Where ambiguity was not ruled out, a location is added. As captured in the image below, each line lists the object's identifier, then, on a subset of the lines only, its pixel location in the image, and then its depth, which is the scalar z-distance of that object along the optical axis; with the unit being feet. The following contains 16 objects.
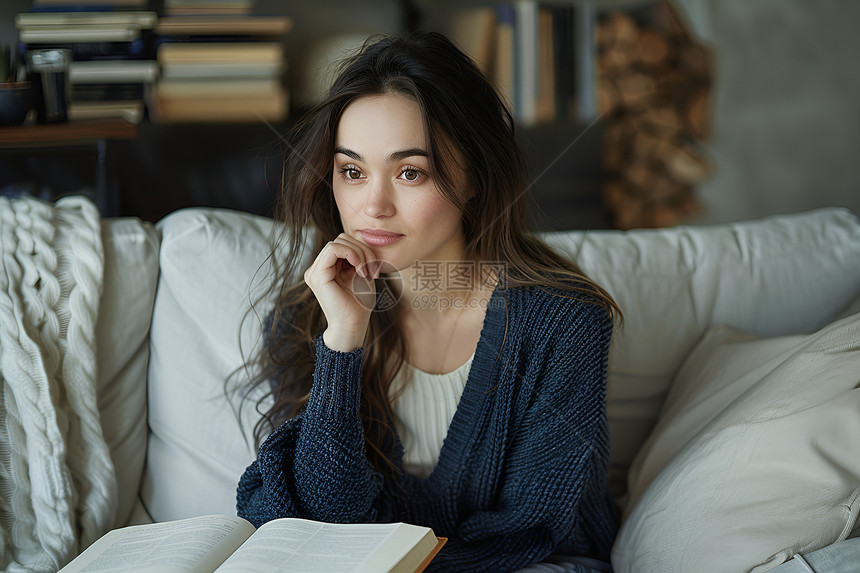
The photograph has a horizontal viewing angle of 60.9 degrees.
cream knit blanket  3.52
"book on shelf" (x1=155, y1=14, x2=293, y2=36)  6.00
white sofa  3.09
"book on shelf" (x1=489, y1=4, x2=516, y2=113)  7.05
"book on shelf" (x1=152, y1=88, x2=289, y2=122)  6.23
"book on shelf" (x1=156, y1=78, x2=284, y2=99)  6.16
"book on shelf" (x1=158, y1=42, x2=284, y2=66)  6.06
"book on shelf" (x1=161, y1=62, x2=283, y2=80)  6.15
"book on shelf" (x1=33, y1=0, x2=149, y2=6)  5.80
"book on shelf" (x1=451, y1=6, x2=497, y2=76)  7.11
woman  3.36
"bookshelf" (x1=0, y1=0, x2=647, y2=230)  6.42
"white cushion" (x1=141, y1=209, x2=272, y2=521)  4.00
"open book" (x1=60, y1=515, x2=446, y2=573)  2.61
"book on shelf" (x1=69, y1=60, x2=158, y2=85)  5.95
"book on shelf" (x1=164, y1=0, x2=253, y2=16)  6.03
